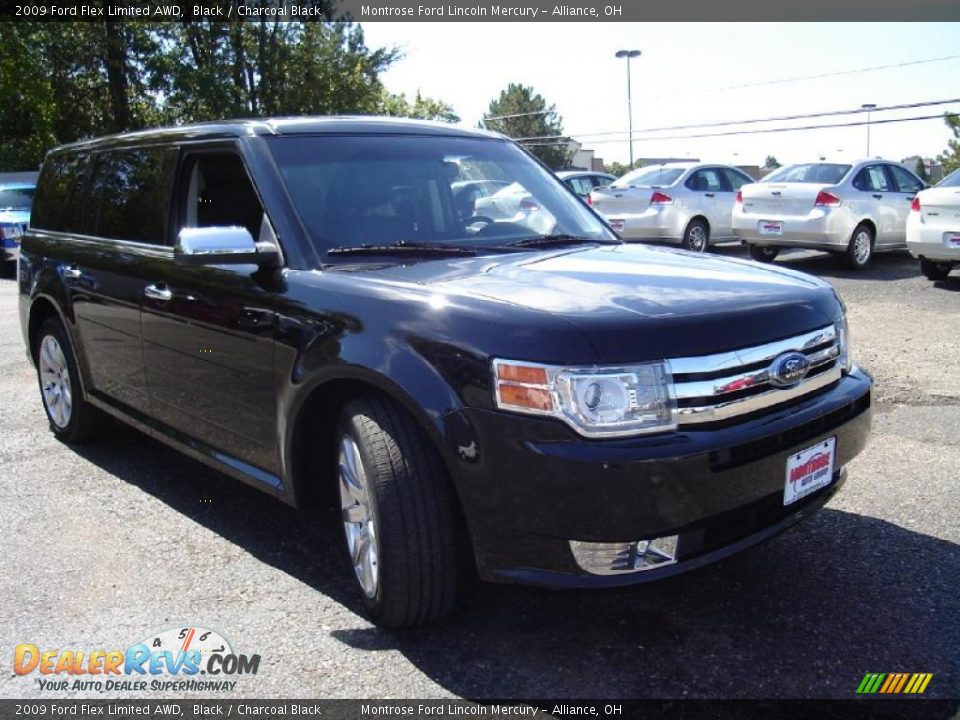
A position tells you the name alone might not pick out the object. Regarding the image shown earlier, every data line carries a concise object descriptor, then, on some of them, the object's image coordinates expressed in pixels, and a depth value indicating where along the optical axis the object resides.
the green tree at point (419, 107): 40.50
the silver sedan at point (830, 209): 12.59
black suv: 2.55
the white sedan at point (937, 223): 10.38
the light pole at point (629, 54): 55.31
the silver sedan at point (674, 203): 14.66
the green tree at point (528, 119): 79.94
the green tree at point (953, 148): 64.09
